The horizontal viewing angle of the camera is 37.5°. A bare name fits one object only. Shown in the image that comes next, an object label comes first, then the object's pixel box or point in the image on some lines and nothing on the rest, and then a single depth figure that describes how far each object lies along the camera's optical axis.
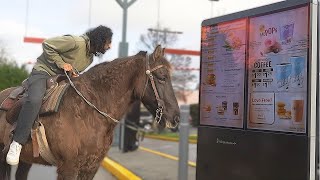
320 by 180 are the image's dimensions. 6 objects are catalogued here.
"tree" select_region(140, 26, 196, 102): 38.68
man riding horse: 4.87
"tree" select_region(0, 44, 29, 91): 26.89
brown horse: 4.79
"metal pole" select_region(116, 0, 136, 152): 15.83
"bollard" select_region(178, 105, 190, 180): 7.14
